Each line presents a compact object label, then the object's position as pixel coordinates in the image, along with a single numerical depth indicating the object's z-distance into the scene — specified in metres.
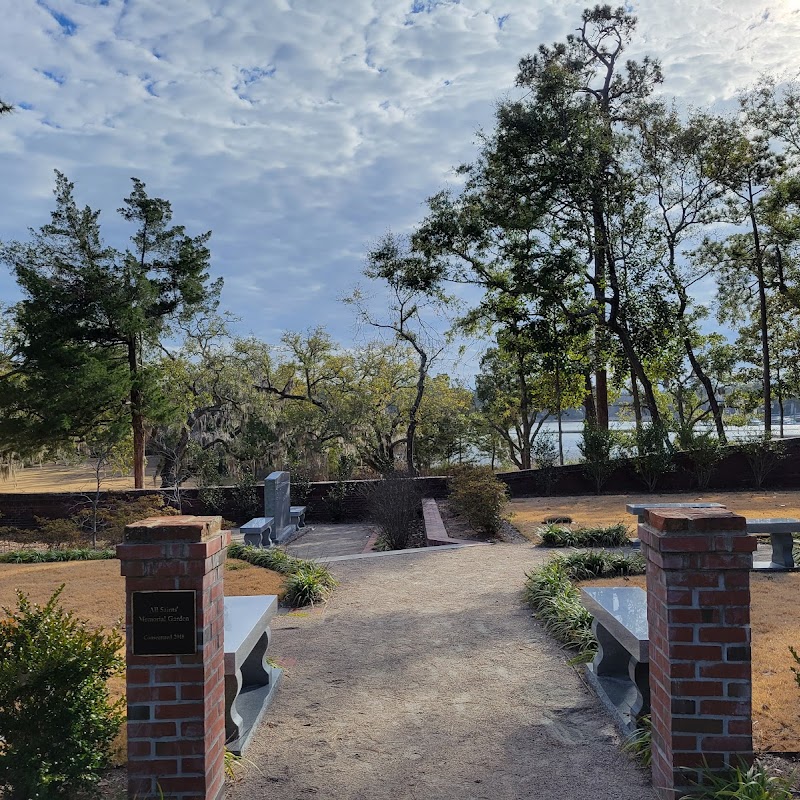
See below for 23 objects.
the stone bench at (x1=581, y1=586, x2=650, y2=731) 3.58
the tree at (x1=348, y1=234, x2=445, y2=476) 21.44
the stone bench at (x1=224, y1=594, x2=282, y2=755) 3.43
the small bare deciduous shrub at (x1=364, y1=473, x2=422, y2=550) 10.99
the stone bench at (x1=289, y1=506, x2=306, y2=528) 14.24
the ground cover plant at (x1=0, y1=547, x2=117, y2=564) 10.62
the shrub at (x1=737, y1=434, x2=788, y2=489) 16.11
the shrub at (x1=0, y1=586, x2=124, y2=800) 2.61
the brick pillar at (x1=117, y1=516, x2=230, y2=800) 2.71
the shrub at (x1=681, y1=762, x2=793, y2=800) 2.58
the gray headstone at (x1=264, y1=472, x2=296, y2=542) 12.61
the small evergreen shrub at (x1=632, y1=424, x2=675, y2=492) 15.99
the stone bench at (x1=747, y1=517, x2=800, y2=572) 7.26
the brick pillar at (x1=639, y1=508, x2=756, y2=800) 2.66
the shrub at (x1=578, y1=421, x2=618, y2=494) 16.28
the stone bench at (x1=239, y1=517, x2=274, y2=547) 11.05
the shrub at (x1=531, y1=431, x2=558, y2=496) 16.59
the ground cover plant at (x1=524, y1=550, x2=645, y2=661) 5.12
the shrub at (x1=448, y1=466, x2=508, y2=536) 10.51
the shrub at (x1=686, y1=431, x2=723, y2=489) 15.96
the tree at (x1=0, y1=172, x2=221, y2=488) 18.97
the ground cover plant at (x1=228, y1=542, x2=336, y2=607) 6.61
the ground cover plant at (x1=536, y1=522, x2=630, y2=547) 9.11
